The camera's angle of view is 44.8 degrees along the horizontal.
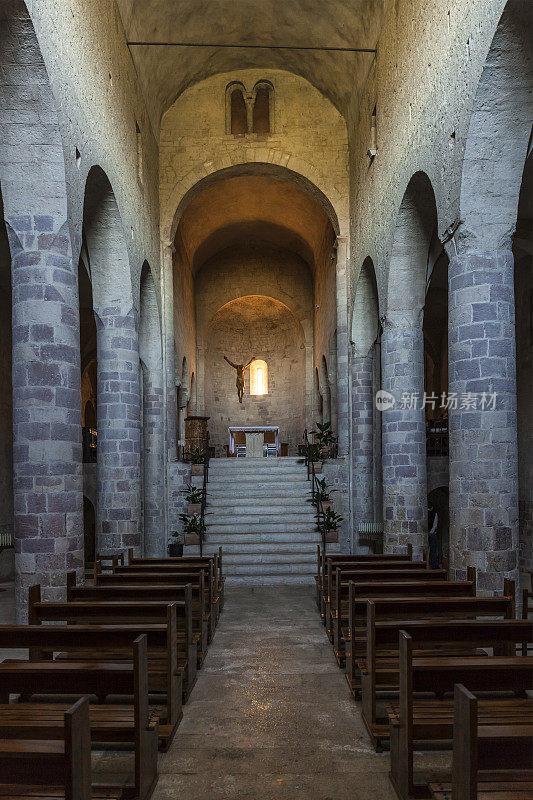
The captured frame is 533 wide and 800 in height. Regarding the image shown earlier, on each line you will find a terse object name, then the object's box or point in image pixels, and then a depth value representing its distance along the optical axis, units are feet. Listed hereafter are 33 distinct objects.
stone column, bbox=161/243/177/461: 50.78
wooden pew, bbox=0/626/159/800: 10.78
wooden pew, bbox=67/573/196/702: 17.33
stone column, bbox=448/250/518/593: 22.65
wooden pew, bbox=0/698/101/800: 7.25
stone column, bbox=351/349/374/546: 48.03
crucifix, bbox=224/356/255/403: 85.81
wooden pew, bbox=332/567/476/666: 18.56
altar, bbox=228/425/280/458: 61.31
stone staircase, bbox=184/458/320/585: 38.47
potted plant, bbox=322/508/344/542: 41.27
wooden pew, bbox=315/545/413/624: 26.94
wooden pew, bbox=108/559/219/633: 23.99
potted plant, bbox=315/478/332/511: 44.94
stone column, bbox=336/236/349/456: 51.16
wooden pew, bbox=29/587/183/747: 15.01
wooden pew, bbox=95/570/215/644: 20.76
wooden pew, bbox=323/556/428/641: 24.35
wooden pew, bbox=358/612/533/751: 12.96
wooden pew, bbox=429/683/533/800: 7.88
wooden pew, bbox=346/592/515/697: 15.42
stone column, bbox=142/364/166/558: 47.42
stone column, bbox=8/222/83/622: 22.12
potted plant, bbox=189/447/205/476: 50.62
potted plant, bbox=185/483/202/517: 45.47
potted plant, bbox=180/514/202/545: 41.50
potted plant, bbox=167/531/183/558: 43.65
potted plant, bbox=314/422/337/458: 53.47
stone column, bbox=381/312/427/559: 35.76
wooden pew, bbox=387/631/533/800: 10.71
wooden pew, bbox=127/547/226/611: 27.66
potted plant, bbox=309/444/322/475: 50.05
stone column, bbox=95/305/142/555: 35.78
